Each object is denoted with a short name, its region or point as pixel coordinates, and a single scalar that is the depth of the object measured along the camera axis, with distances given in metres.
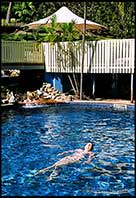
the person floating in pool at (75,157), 7.05
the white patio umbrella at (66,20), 16.27
